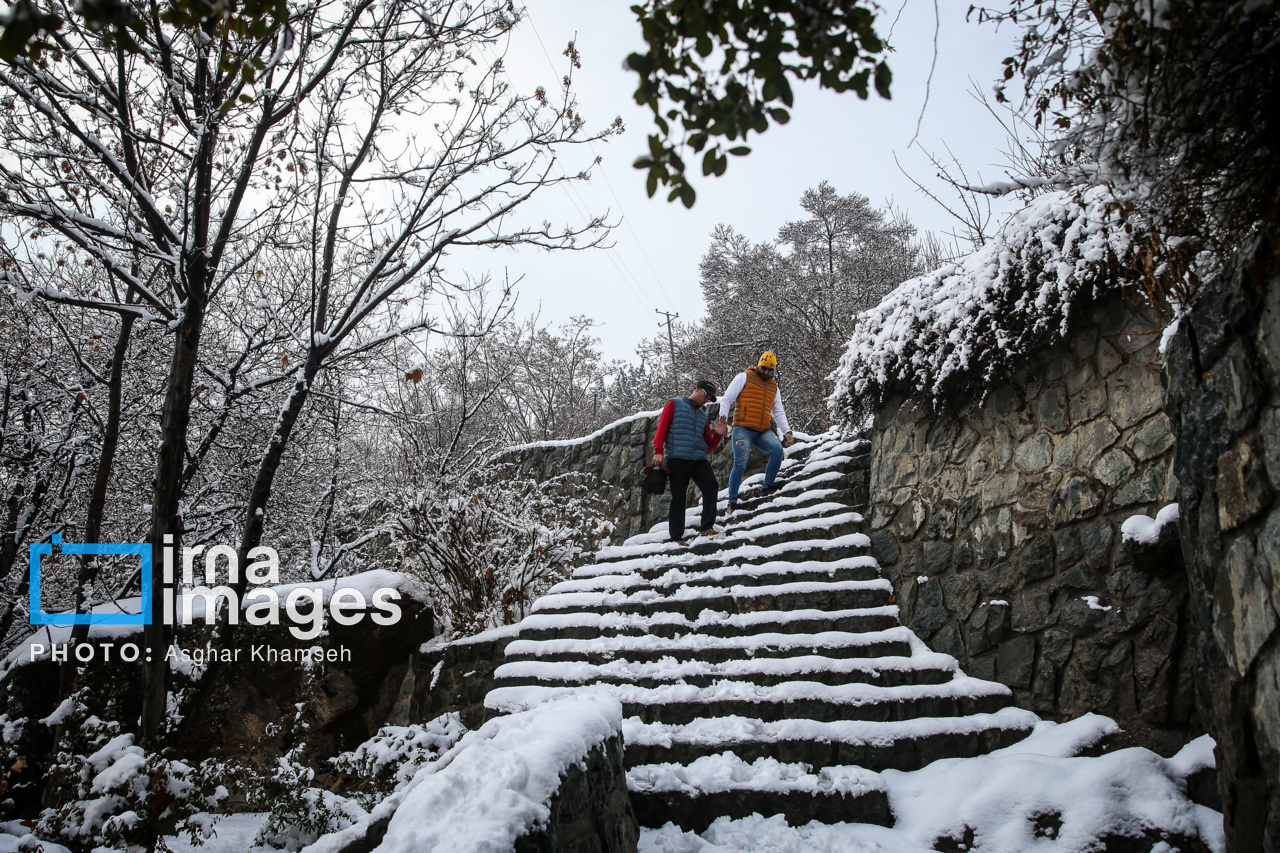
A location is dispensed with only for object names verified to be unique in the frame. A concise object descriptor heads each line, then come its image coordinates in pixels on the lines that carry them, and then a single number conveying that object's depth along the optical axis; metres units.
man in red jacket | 6.16
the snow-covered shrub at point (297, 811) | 3.96
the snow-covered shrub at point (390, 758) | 4.73
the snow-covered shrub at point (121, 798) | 3.64
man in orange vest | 6.57
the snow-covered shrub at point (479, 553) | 6.59
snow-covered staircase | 3.19
